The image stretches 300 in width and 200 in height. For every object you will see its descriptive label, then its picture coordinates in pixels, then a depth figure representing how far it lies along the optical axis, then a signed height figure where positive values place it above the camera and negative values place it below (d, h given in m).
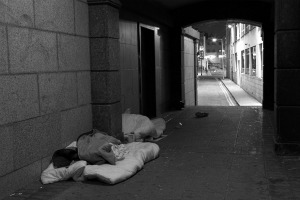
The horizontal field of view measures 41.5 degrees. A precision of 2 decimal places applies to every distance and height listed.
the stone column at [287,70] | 6.42 -0.04
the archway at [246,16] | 12.92 +1.81
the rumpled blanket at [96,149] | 5.71 -1.12
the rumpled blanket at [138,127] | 8.04 -1.14
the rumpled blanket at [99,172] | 5.31 -1.36
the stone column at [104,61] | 7.05 +0.21
